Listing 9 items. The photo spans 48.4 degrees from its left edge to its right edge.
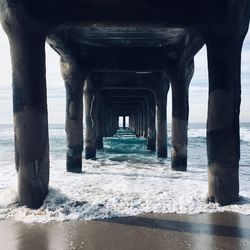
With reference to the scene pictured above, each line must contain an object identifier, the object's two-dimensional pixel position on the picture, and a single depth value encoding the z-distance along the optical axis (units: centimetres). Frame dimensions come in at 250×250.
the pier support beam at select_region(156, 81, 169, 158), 1141
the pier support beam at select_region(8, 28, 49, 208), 456
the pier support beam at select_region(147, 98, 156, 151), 1466
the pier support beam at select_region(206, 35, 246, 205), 467
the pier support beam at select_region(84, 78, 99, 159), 1117
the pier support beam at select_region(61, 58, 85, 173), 801
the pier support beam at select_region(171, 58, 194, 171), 816
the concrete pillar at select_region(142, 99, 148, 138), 1878
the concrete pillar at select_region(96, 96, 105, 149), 1535
